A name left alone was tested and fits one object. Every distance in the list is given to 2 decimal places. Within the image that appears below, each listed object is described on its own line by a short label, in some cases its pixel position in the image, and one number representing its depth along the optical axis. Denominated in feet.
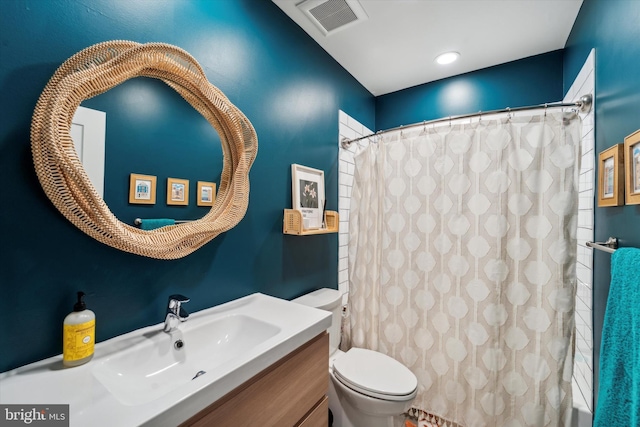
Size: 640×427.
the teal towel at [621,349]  2.23
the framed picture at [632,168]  2.74
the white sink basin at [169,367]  1.83
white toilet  4.07
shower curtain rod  4.19
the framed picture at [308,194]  5.20
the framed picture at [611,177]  3.10
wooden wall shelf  4.84
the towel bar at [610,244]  3.31
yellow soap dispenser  2.30
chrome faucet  3.00
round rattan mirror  2.25
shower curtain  4.18
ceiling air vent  4.70
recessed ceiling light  6.21
